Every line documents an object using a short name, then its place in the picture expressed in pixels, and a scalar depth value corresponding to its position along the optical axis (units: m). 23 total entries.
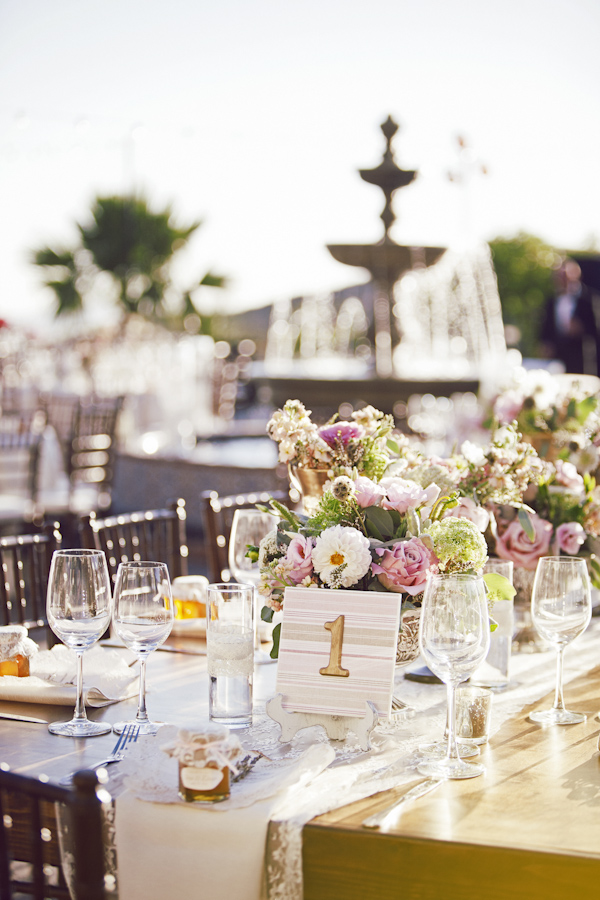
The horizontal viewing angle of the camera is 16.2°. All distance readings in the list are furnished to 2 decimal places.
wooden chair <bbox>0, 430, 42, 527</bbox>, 7.17
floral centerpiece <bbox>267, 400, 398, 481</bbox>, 2.78
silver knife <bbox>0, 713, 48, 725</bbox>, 2.60
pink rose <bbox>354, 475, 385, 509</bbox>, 2.63
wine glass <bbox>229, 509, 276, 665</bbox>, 3.10
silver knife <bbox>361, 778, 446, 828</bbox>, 2.26
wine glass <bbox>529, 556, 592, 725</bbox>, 2.62
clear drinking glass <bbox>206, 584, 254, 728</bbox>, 2.57
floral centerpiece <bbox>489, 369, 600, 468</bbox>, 3.47
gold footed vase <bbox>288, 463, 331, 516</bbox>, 2.84
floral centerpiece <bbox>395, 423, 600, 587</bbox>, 2.86
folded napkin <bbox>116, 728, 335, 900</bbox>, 2.27
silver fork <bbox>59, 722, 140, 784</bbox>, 2.43
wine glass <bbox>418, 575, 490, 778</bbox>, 2.39
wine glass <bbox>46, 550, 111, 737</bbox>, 2.58
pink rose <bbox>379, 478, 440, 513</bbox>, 2.64
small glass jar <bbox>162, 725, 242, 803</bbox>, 2.30
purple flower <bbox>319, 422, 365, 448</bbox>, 2.79
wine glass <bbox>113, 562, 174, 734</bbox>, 2.56
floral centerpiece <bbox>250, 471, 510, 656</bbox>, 2.55
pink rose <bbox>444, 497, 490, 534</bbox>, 2.79
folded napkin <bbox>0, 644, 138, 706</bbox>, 2.67
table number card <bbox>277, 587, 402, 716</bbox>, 2.51
